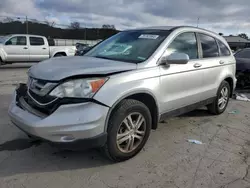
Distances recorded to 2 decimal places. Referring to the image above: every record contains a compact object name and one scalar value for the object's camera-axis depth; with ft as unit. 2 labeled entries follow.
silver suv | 7.00
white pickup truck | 32.39
